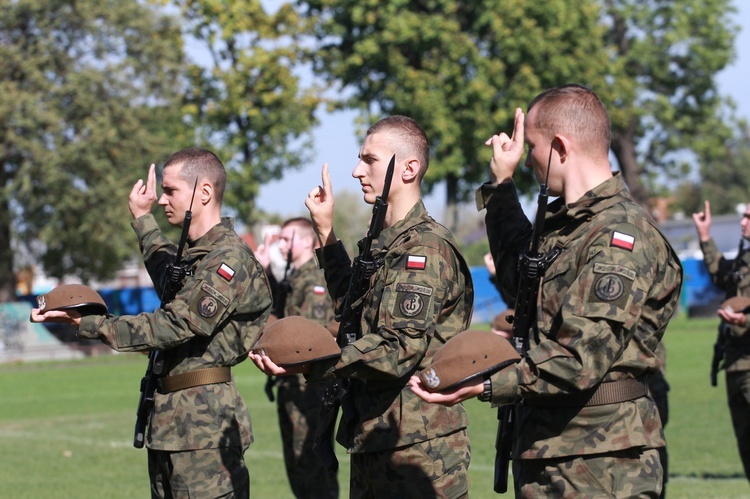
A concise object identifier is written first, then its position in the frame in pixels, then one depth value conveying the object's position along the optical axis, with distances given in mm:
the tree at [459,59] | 70890
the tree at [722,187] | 146383
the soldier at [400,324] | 8364
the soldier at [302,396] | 16218
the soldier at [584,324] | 6634
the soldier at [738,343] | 16467
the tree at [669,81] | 82556
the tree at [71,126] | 65867
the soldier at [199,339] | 9888
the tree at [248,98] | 65972
